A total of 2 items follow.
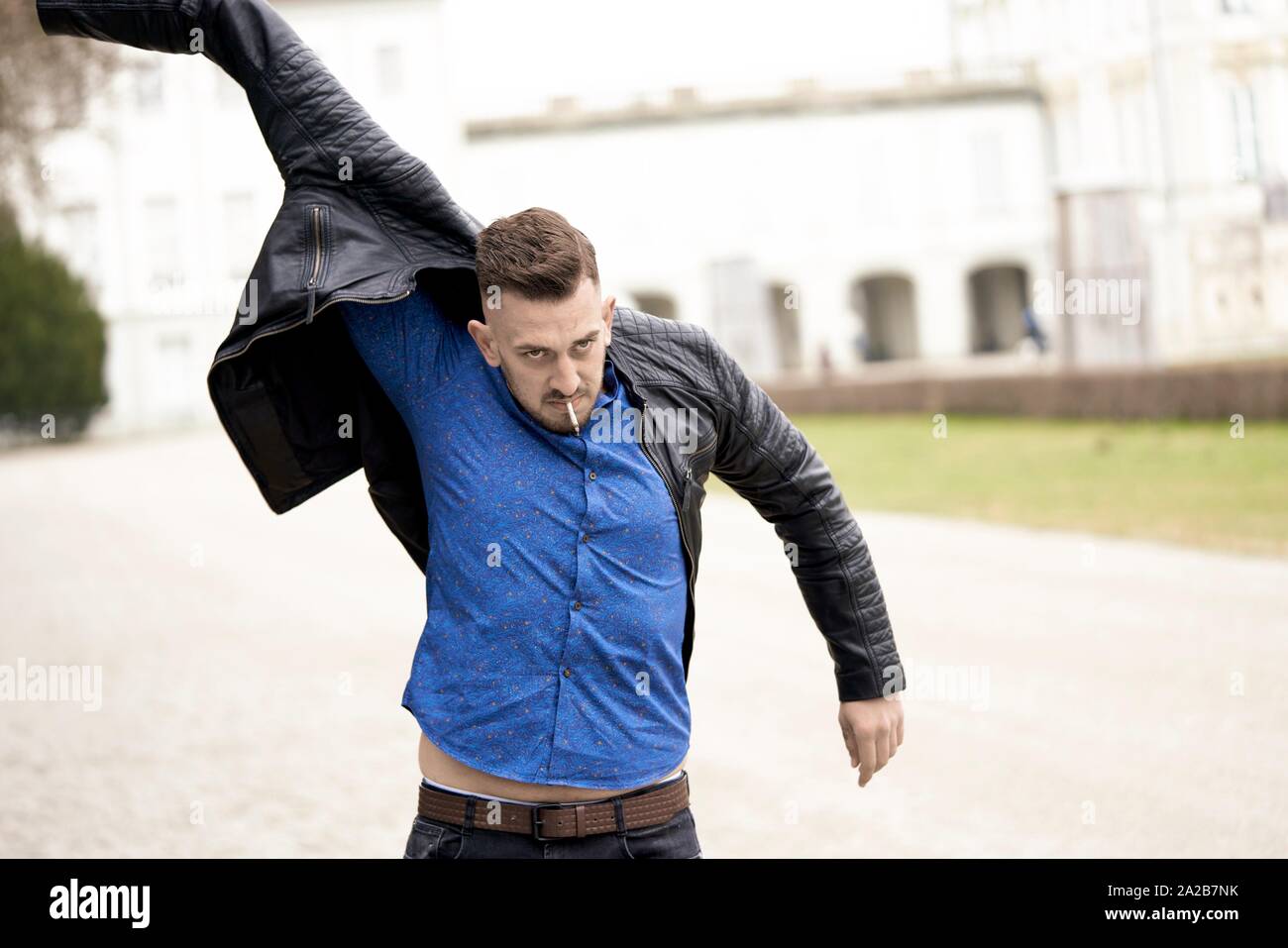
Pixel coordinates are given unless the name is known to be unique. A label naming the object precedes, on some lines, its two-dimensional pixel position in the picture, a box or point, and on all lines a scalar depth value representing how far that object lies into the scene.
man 2.57
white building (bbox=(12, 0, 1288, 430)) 46.66
